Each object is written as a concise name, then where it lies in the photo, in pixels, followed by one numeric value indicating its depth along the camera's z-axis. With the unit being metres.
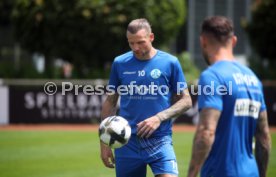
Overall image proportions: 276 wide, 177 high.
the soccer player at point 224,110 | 9.73
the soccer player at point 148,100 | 13.83
